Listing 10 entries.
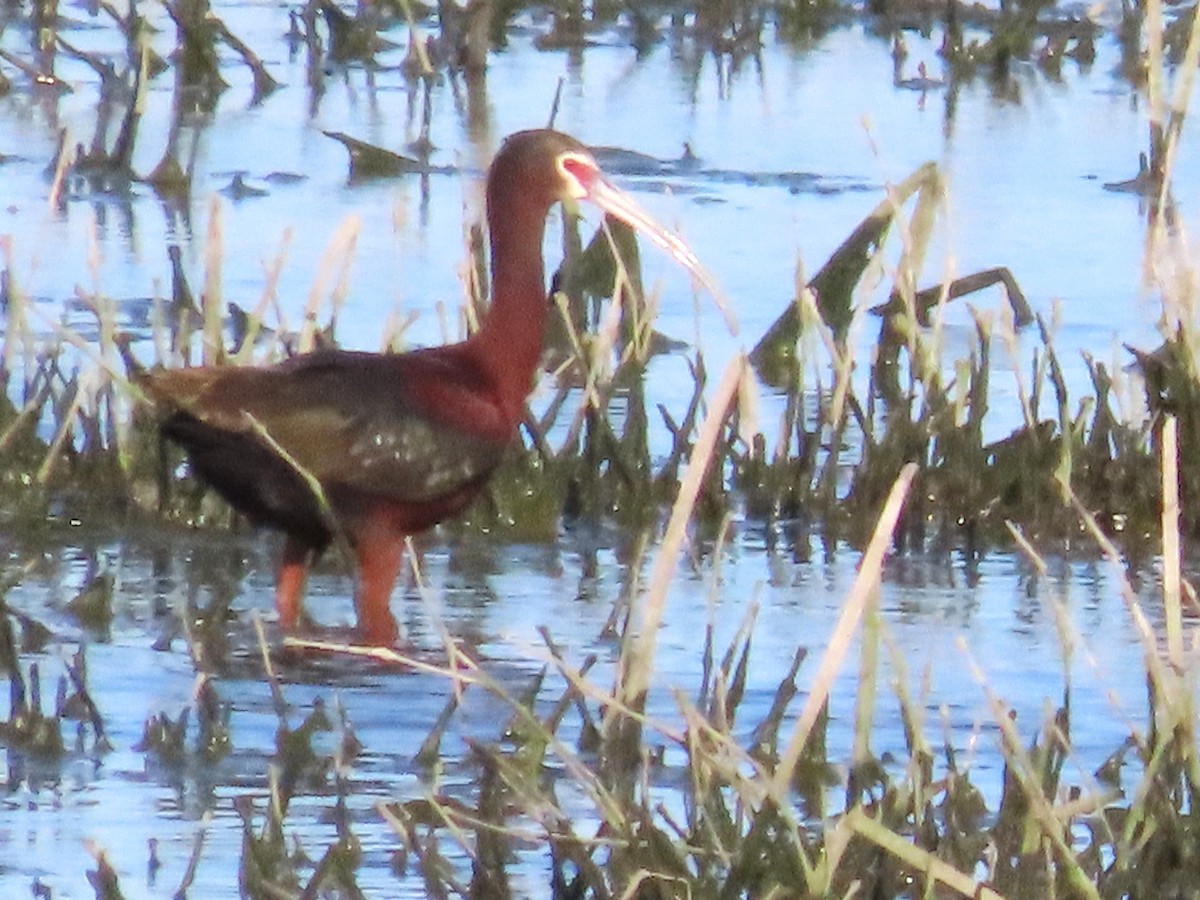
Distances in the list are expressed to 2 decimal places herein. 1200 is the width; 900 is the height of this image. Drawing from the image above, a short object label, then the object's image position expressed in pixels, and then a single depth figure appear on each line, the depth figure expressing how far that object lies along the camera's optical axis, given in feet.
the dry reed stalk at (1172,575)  32.04
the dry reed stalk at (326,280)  50.78
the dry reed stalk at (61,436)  49.29
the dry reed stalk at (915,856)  29.12
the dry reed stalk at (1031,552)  32.30
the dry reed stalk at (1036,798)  29.99
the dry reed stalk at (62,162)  58.44
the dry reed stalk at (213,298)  51.06
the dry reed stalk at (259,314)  49.73
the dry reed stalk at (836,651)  29.86
